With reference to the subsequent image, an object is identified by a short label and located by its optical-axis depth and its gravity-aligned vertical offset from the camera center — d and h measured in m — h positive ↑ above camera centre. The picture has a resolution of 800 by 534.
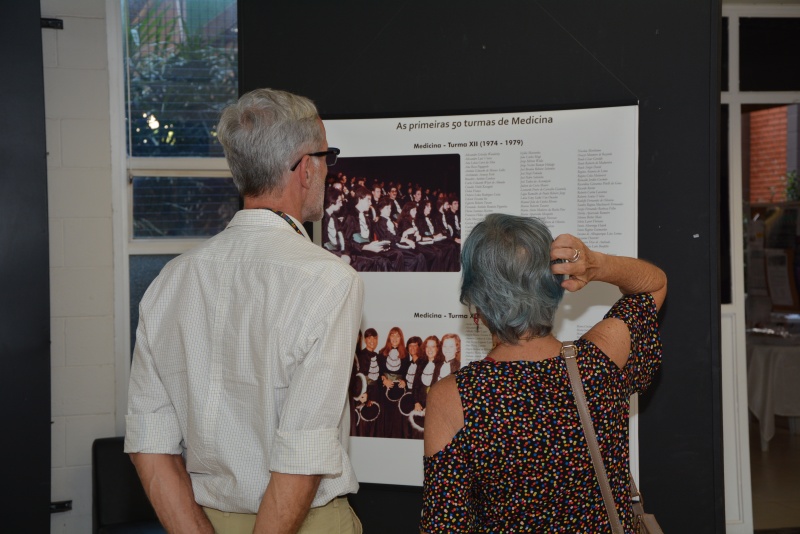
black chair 3.34 -1.07
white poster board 2.42 +0.20
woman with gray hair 1.44 -0.32
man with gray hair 1.47 -0.22
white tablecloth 5.67 -1.02
